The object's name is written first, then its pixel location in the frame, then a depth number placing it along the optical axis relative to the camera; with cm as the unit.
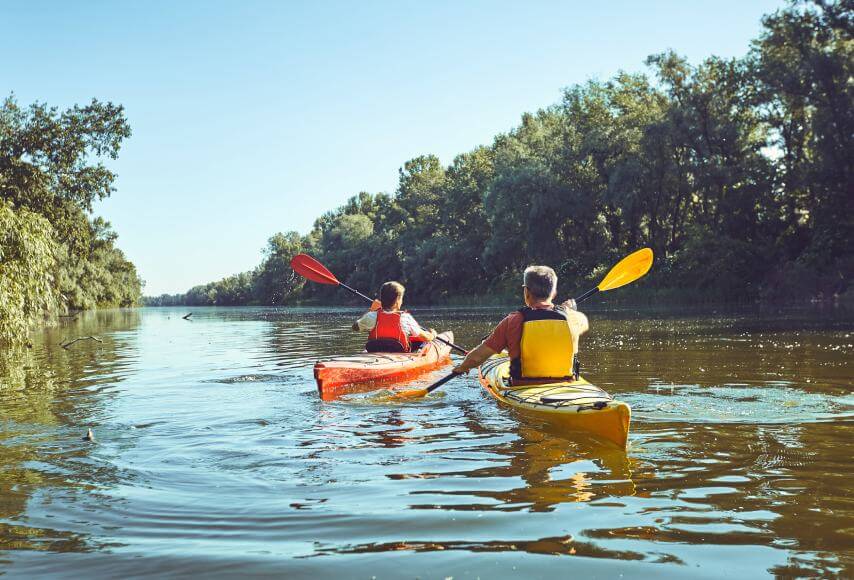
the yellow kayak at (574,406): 527
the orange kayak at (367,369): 838
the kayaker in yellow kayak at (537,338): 636
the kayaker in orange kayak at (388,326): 977
